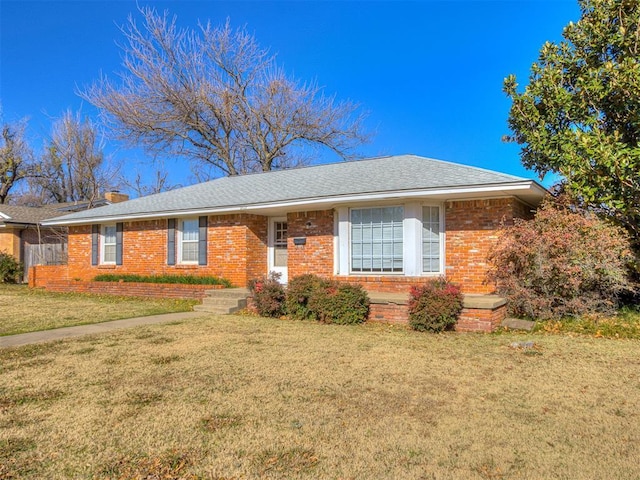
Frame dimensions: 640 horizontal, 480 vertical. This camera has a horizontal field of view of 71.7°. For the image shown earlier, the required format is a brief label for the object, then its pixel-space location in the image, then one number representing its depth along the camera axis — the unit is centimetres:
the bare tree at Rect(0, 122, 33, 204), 3381
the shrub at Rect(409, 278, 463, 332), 843
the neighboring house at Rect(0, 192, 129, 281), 2125
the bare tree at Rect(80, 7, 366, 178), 2384
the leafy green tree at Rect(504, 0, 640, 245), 914
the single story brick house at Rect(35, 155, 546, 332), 1062
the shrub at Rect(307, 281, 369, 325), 945
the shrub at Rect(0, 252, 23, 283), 2011
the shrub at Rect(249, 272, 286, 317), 1046
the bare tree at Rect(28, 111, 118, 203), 3403
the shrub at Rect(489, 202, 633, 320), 855
